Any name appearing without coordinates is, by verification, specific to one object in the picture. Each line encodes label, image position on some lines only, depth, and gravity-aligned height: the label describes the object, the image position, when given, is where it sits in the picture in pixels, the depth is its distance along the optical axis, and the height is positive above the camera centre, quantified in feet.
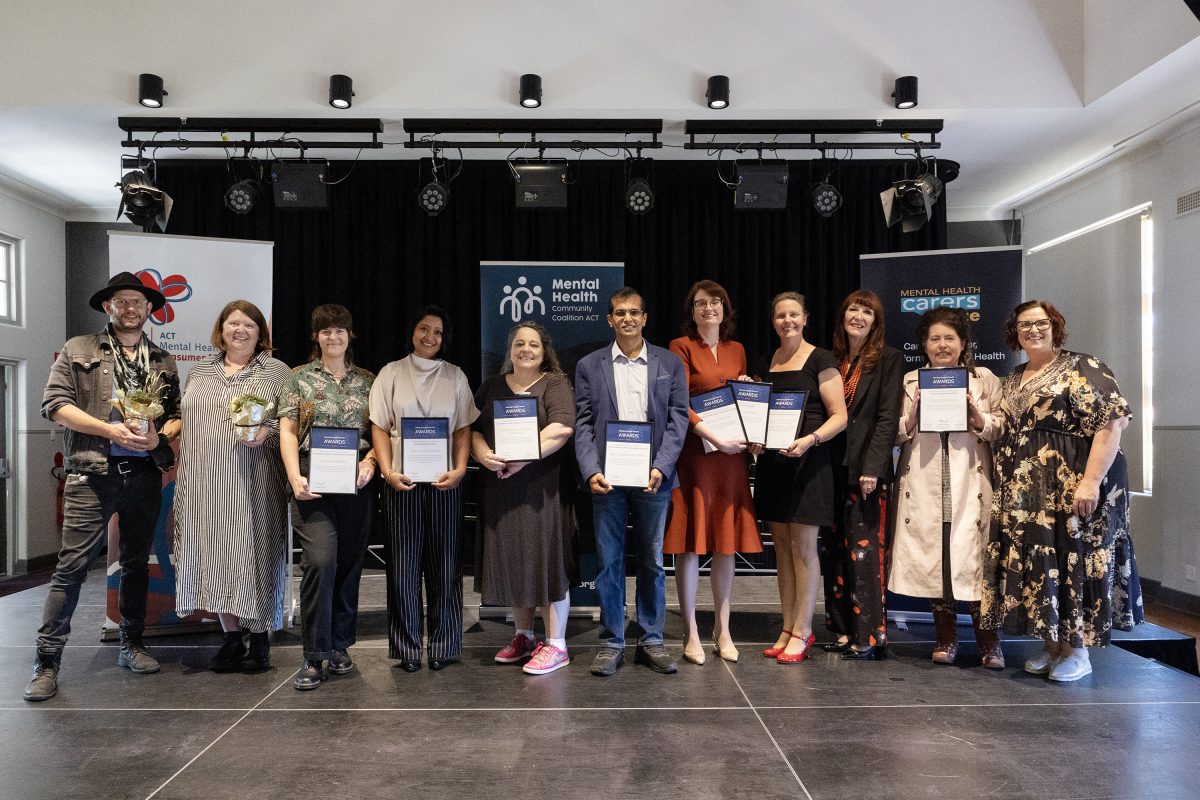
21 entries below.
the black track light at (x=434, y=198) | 16.55 +4.52
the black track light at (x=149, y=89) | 14.52 +6.14
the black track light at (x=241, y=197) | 16.43 +4.54
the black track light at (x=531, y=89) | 14.75 +6.18
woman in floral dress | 9.72 -1.61
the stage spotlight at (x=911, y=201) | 16.43 +4.37
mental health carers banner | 13.87 +2.00
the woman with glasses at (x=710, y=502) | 10.54 -1.51
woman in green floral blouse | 9.73 -1.42
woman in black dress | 10.48 -1.17
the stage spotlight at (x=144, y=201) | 15.75 +4.35
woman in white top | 10.25 -1.43
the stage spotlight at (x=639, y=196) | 16.84 +4.60
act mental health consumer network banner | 14.20 +2.40
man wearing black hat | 9.73 -0.78
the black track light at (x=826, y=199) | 16.96 +4.54
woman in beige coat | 10.35 -1.43
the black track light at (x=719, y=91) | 14.83 +6.13
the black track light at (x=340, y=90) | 14.66 +6.15
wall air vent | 15.80 +4.11
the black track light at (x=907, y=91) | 14.67 +6.04
